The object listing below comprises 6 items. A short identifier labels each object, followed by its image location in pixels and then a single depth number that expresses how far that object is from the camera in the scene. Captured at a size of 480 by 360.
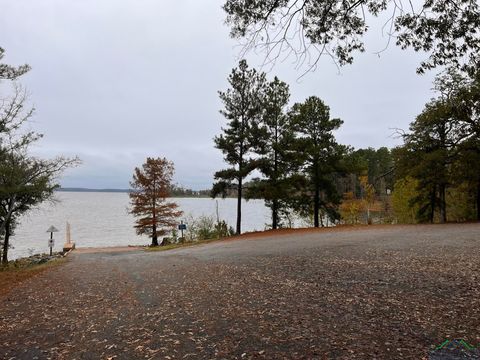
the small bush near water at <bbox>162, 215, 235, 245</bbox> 30.66
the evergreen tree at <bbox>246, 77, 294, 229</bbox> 24.95
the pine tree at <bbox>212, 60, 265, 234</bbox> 26.17
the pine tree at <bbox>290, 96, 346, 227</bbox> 25.36
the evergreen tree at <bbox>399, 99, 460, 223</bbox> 24.16
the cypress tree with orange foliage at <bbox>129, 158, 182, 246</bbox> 32.69
